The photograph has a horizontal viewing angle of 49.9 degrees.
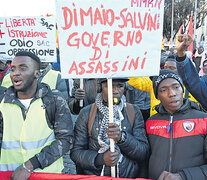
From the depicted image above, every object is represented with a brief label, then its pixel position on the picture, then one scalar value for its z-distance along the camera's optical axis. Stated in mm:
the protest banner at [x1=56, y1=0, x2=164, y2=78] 1731
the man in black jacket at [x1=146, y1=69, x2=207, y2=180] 1772
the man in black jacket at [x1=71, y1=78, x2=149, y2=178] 1911
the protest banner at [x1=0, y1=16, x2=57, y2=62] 3138
